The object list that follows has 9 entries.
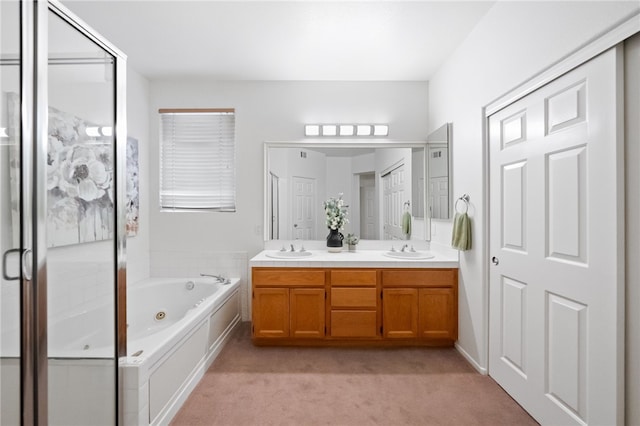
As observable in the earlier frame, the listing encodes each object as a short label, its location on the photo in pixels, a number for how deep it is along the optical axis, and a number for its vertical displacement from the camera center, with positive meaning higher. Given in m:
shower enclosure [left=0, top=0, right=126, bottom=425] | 1.07 -0.02
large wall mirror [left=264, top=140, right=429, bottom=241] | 3.16 +0.30
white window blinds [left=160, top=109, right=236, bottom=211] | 3.22 +0.59
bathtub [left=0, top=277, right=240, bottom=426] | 1.22 -0.78
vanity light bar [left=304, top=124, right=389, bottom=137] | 3.16 +0.88
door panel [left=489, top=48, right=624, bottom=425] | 1.28 -0.19
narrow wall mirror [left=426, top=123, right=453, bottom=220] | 2.70 +0.38
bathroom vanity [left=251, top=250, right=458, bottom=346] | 2.60 -0.77
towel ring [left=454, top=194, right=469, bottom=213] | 2.39 +0.10
